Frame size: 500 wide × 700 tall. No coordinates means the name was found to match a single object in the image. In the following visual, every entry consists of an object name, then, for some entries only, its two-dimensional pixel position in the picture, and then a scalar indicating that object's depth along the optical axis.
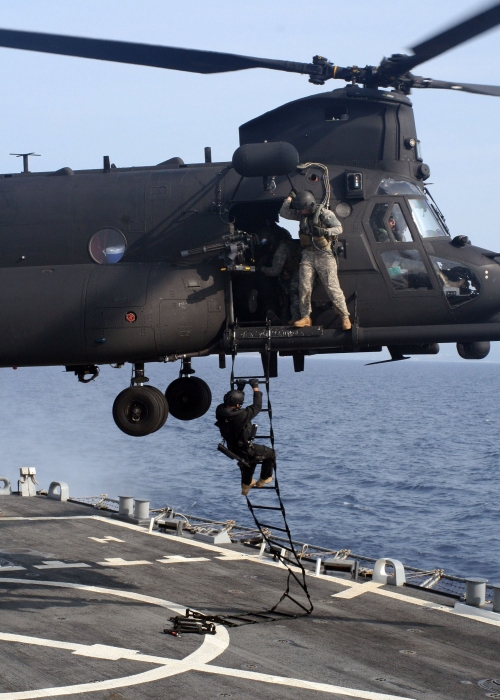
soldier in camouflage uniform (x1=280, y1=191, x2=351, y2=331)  13.84
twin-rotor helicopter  14.30
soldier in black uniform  13.86
